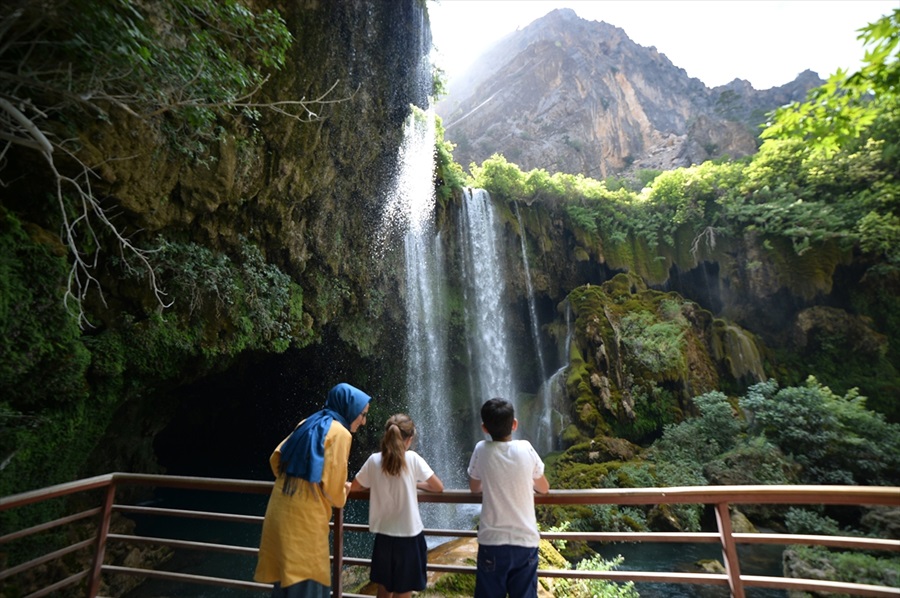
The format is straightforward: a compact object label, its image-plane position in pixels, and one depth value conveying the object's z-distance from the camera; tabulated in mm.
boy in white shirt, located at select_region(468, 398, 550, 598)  2016
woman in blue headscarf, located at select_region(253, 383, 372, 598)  1927
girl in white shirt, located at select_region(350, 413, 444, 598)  2078
